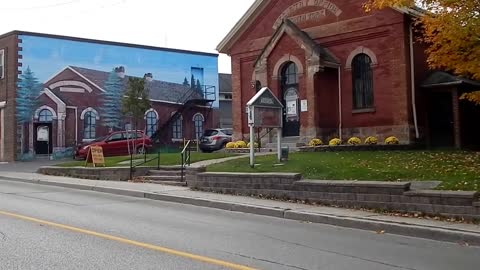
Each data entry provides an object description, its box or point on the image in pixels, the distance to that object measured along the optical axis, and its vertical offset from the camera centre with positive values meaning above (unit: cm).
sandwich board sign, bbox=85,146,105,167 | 2298 +4
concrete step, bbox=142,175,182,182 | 1883 -75
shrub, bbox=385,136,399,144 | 2264 +46
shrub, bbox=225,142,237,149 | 2638 +44
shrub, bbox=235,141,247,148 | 2634 +48
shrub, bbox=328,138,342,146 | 2346 +44
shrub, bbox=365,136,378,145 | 2289 +45
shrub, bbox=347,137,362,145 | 2342 +47
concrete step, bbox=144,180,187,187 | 1811 -90
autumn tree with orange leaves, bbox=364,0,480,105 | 1334 +292
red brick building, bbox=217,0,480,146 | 2317 +371
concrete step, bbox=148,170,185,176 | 1928 -58
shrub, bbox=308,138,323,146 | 2366 +46
